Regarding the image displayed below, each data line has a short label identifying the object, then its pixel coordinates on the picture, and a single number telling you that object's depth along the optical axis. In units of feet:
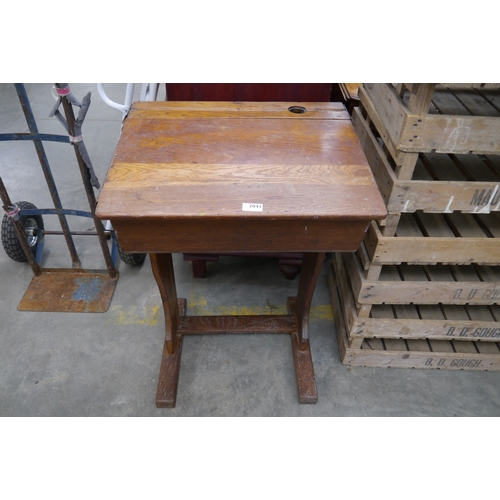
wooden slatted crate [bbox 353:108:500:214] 5.21
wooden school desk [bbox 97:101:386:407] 4.47
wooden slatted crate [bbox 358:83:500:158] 4.72
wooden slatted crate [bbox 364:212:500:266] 5.71
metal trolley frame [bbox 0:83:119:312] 7.00
